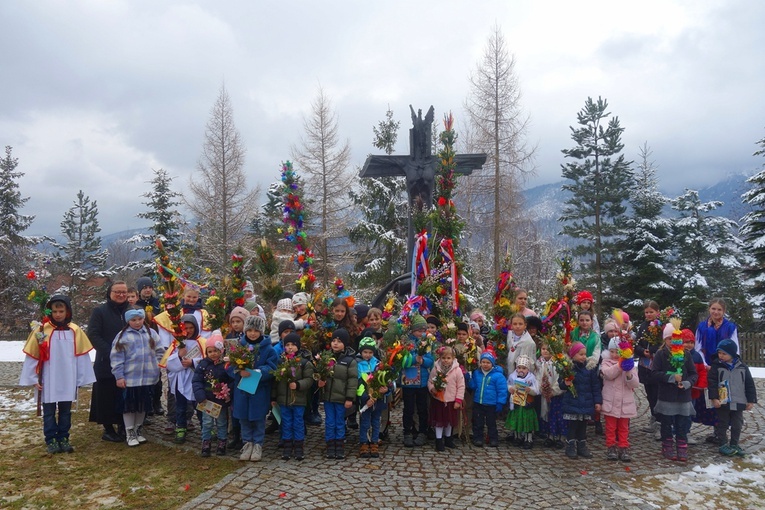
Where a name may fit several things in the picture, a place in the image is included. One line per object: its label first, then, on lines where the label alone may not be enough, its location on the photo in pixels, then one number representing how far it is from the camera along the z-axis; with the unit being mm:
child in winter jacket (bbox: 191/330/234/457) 6281
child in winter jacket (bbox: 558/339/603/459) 6445
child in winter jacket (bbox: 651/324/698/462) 6363
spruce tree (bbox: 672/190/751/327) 24250
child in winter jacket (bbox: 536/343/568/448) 6652
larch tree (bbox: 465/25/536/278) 21094
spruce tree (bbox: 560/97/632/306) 25920
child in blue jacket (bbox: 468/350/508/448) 6832
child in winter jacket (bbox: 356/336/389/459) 6281
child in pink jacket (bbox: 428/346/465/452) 6570
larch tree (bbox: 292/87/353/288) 21578
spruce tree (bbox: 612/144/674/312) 24859
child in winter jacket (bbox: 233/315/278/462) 6172
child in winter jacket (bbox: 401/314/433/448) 6711
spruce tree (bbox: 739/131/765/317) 22469
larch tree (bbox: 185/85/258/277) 23266
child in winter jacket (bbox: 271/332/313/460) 6168
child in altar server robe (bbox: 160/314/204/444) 6867
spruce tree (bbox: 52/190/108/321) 28531
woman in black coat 6945
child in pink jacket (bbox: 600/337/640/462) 6410
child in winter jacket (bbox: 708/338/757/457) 6691
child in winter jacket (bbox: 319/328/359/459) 6246
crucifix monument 9570
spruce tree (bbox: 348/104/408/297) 20250
